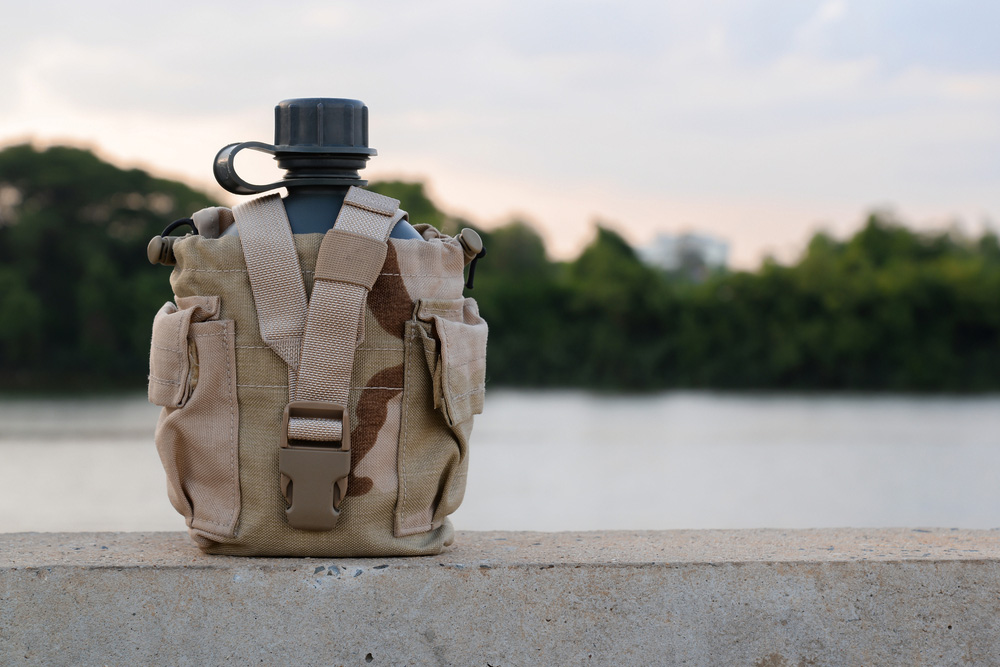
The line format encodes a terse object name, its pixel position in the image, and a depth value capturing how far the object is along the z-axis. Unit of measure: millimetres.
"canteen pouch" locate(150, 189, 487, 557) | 918
